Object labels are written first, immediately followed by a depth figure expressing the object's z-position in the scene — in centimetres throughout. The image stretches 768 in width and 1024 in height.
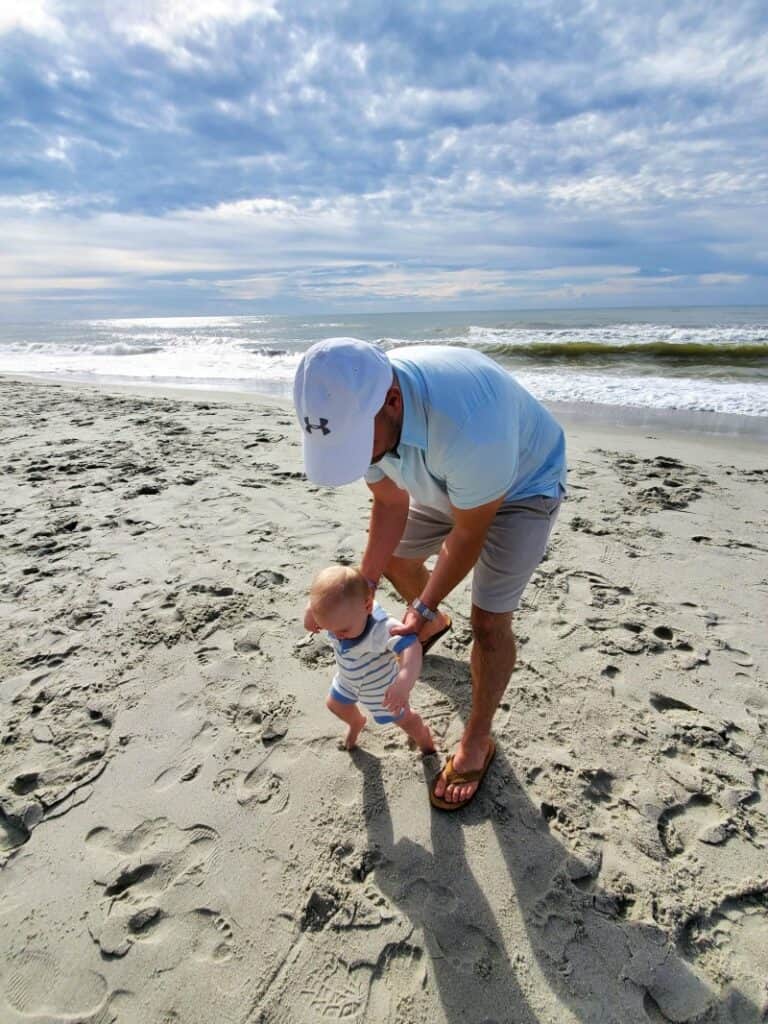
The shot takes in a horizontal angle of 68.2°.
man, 157
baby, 188
